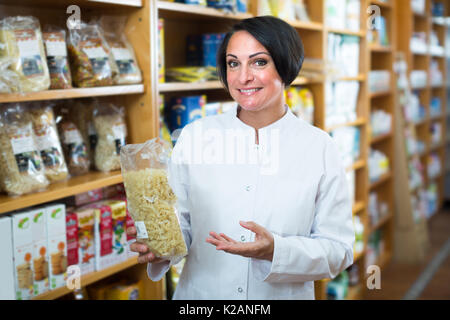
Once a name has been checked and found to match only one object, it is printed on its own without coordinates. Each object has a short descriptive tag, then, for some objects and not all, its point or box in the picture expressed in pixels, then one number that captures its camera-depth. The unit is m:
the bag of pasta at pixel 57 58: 1.64
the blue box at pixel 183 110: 2.15
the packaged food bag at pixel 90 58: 1.76
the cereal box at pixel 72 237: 1.73
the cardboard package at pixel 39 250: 1.58
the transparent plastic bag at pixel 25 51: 1.50
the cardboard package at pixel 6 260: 1.48
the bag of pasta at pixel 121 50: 1.85
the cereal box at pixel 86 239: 1.77
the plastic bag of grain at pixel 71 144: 1.80
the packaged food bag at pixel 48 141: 1.67
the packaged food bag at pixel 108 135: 1.87
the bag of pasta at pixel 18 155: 1.54
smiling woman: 1.30
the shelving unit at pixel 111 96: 1.57
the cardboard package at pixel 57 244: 1.63
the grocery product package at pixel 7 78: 1.46
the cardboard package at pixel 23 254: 1.53
